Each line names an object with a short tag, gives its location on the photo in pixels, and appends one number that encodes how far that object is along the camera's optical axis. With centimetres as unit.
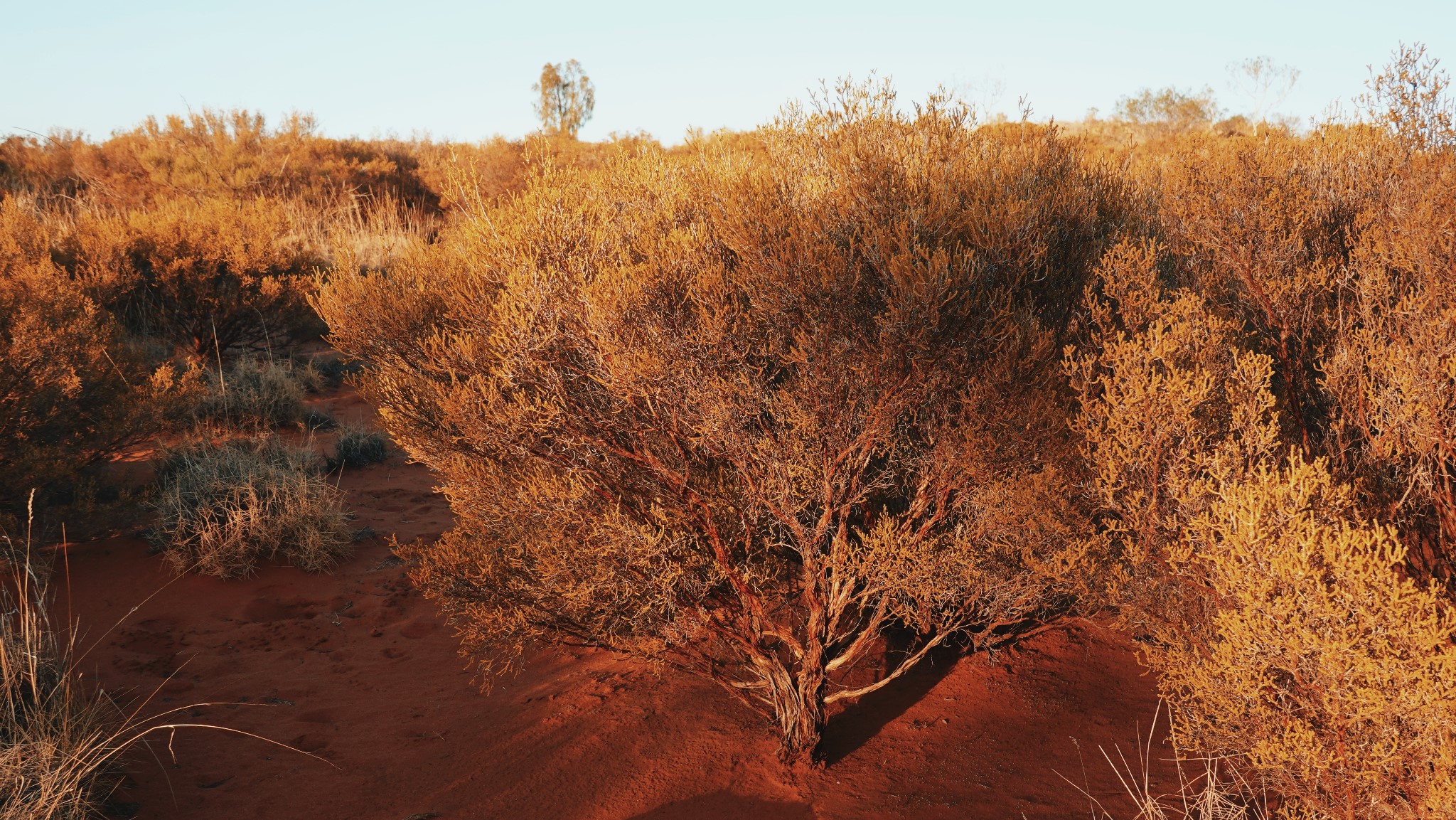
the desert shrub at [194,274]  1002
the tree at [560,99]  3588
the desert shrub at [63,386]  564
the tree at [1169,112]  2503
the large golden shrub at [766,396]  331
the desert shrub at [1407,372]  344
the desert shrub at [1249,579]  238
